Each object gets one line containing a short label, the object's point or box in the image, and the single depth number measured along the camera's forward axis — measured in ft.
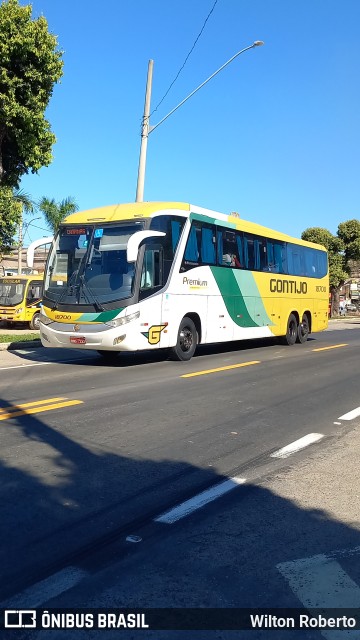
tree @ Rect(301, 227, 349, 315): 160.66
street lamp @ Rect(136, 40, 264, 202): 60.70
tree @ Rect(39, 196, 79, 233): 123.75
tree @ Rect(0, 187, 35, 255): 49.93
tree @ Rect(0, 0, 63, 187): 44.91
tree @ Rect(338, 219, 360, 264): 165.99
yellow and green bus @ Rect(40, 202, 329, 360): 38.27
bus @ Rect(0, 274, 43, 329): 78.74
